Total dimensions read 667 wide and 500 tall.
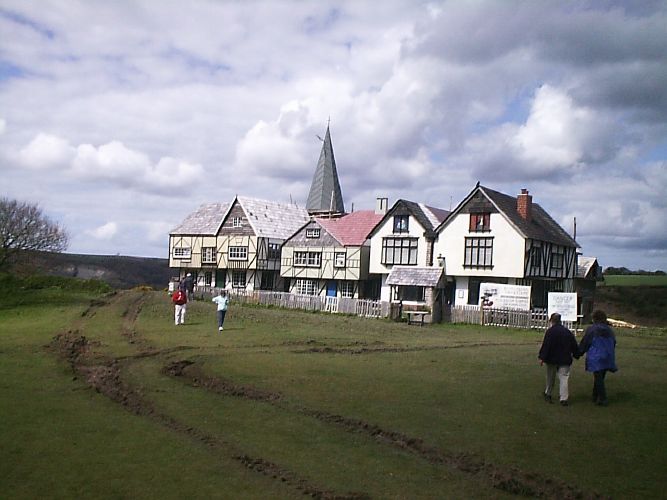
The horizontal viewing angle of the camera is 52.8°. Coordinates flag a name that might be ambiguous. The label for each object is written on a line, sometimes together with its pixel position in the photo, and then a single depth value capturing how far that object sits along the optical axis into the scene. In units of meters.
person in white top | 30.12
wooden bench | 40.53
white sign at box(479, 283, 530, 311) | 40.09
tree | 60.16
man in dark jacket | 15.27
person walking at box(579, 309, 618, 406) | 15.23
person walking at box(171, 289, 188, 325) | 31.77
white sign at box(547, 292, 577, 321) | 35.81
